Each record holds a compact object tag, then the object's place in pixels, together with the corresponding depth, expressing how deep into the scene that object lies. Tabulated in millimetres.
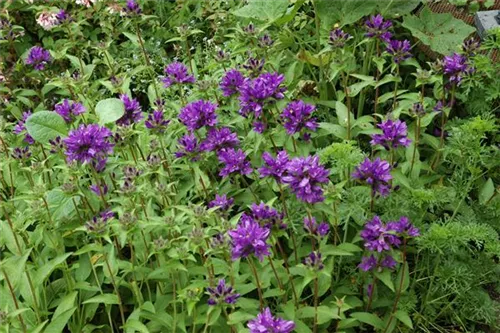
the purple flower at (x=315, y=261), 2105
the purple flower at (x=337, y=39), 2846
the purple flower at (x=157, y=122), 2662
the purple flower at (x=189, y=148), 2574
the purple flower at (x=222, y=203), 2451
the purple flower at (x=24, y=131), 3059
